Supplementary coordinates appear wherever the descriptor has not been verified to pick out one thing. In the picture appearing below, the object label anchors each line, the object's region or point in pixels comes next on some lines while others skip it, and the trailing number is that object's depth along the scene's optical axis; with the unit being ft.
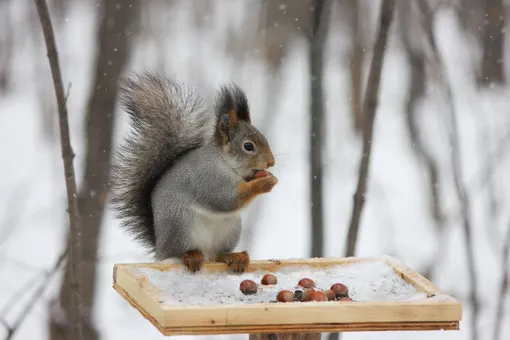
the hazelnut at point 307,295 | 13.24
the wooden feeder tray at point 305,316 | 12.04
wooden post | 13.42
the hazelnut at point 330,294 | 13.58
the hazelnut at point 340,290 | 13.96
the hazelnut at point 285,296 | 13.41
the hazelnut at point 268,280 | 14.81
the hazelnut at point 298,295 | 13.62
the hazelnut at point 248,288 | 14.11
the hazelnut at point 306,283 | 14.49
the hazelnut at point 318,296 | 13.06
